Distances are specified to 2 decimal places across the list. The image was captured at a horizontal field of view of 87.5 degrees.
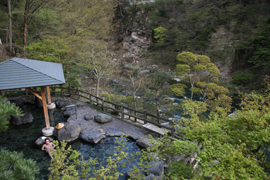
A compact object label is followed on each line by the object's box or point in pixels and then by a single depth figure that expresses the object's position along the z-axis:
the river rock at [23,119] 7.18
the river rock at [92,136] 6.12
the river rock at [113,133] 6.63
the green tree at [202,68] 8.73
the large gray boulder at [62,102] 9.26
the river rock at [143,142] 5.75
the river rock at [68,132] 6.03
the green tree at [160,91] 8.71
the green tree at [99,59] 10.79
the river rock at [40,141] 5.68
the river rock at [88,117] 7.75
